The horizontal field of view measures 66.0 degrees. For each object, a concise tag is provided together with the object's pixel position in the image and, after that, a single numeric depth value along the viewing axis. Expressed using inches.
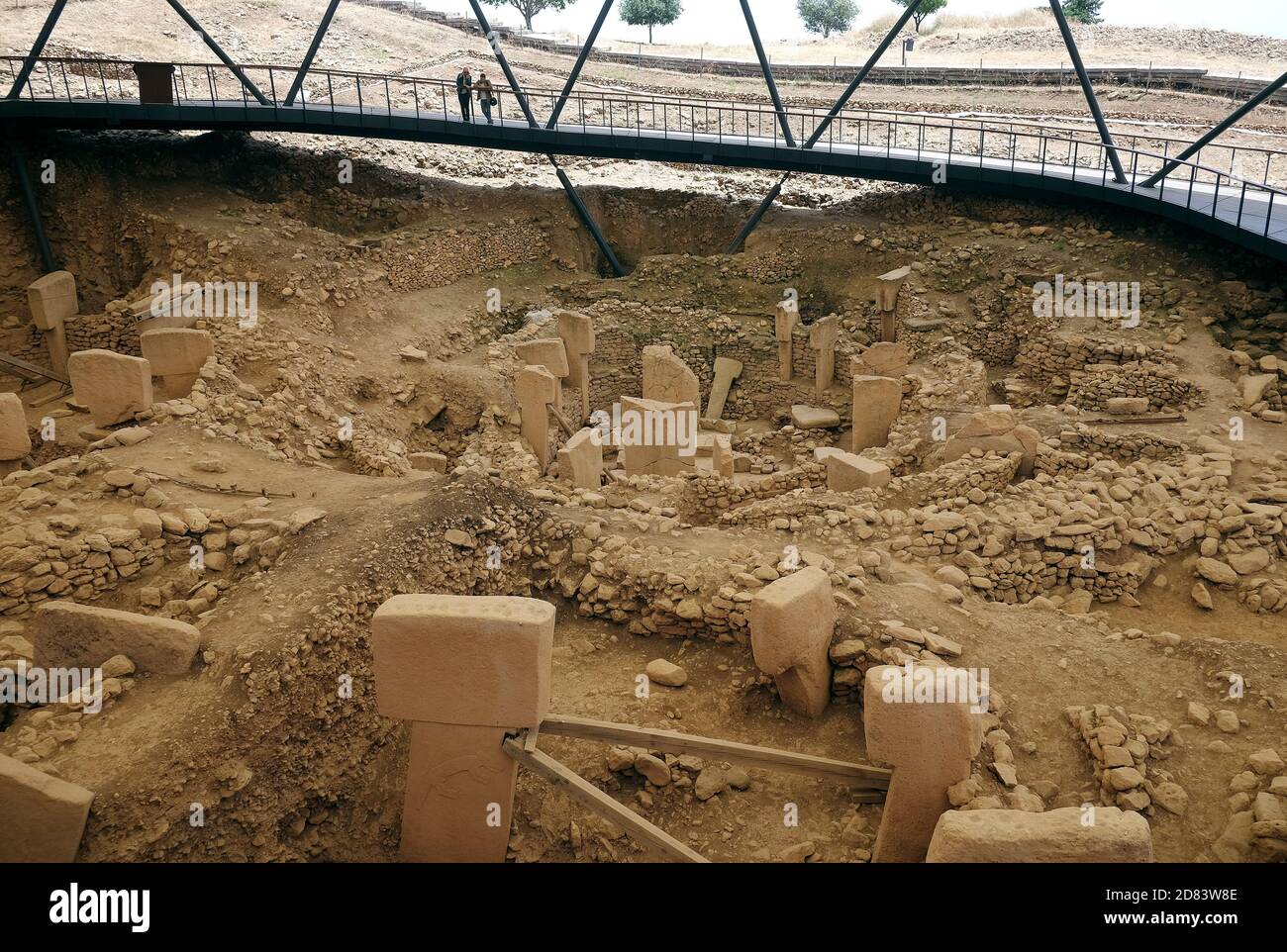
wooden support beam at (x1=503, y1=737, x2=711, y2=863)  198.8
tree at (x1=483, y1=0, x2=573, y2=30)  1521.9
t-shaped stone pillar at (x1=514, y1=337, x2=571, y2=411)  524.7
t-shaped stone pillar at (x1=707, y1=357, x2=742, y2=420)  650.2
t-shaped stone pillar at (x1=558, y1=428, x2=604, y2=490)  449.7
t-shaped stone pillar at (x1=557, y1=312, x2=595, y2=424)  554.3
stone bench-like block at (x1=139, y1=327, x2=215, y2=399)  451.5
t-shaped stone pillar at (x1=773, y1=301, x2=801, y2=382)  635.5
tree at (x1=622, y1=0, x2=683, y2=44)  1567.4
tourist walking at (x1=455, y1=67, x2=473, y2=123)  694.5
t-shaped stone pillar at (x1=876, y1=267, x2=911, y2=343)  615.2
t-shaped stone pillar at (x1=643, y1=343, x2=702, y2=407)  526.6
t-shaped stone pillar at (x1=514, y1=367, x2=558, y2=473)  498.3
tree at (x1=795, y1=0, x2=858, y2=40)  1740.9
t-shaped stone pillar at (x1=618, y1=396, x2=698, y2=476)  475.2
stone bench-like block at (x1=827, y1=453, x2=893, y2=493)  384.8
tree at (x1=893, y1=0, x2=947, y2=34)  1425.9
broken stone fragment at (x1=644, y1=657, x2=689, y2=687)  269.4
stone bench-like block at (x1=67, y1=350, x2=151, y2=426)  386.0
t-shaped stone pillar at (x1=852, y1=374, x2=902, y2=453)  481.4
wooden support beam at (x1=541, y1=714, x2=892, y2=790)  214.8
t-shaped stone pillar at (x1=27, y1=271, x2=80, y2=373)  573.3
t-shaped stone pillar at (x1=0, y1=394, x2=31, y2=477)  352.8
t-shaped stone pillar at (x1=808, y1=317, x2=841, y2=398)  607.5
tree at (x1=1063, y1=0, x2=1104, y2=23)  1385.3
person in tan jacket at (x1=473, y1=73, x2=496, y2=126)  721.6
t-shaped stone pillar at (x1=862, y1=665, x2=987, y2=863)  203.5
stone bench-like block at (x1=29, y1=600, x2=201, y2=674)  246.2
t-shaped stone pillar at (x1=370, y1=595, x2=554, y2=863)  199.5
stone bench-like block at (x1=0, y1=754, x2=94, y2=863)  196.2
